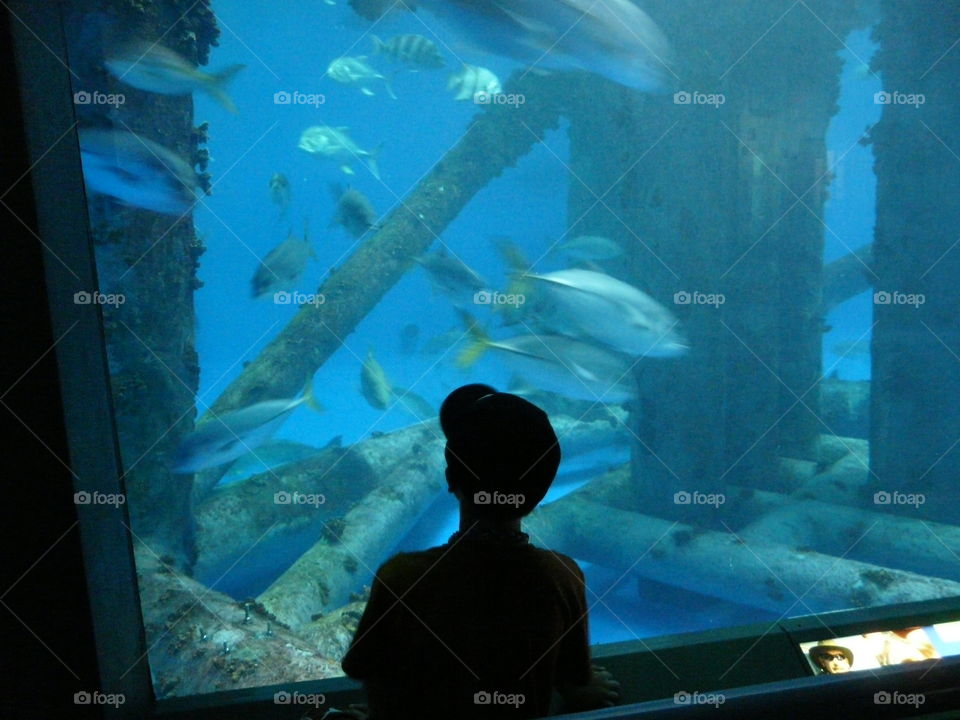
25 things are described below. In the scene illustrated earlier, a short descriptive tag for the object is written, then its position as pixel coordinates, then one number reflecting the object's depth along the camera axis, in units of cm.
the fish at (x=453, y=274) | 459
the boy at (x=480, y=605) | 116
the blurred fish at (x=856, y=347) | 915
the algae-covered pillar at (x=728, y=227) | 472
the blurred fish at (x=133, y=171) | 288
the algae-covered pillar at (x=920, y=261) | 475
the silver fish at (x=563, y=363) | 333
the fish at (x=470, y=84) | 775
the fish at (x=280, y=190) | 723
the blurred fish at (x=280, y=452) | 514
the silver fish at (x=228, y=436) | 331
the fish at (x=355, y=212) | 508
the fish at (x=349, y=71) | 927
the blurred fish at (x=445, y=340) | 836
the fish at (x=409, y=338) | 1143
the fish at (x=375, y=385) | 541
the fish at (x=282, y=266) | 434
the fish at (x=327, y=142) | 888
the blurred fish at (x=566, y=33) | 333
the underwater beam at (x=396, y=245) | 488
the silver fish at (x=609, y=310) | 318
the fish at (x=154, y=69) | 306
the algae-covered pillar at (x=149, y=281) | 319
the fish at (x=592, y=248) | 520
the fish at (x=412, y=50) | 646
